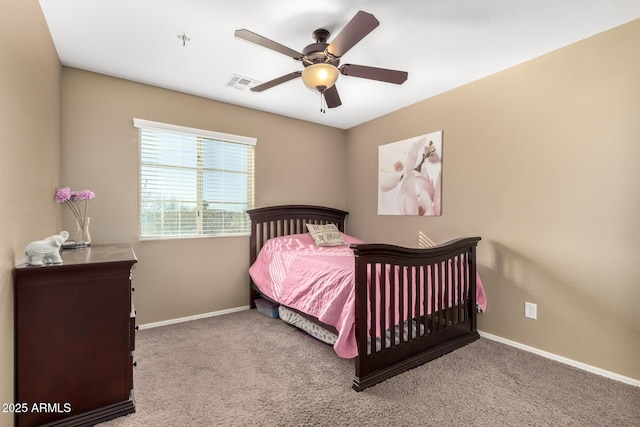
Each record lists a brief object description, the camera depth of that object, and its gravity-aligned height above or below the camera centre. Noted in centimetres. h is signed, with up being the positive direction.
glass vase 252 -18
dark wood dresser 150 -70
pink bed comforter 208 -61
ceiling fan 171 +104
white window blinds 309 +34
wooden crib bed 199 -71
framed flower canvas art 329 +43
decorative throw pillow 367 -29
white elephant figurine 151 -21
